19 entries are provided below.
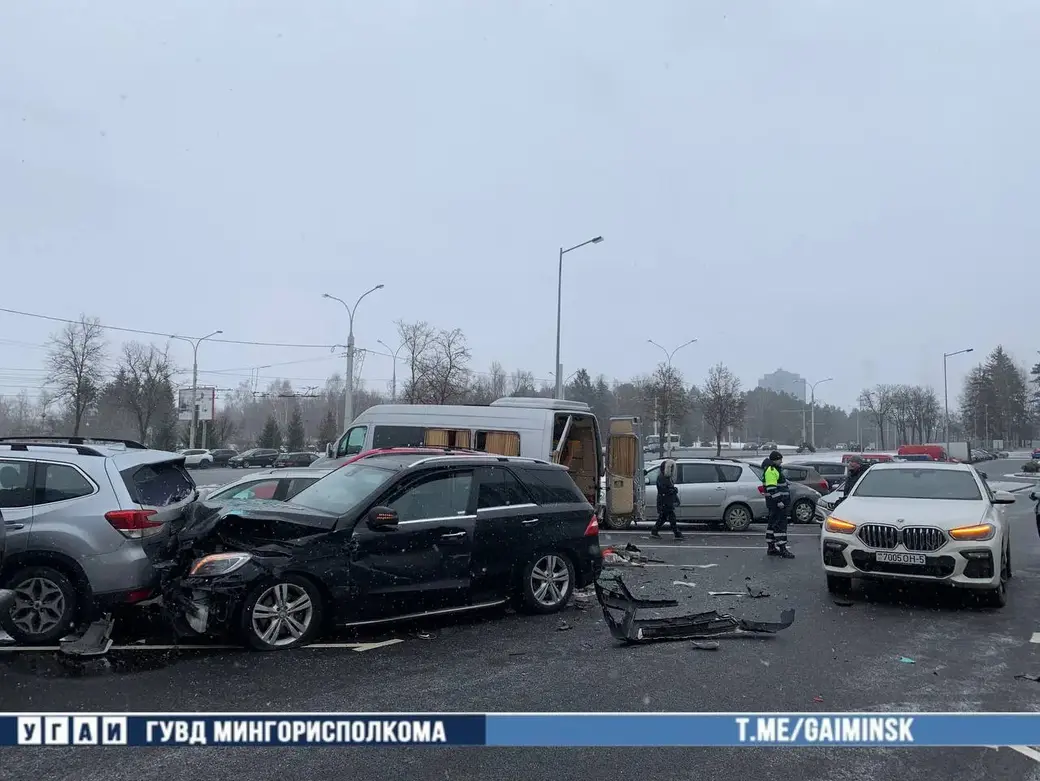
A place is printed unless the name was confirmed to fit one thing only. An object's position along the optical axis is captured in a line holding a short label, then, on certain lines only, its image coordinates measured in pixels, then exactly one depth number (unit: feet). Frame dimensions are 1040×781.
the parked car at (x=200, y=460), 156.87
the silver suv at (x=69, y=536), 20.44
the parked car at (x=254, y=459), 174.60
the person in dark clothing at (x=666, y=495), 48.70
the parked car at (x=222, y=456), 190.29
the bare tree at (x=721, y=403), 174.40
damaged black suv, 20.34
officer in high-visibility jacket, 41.42
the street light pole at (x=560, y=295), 95.52
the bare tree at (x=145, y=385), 167.02
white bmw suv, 26.08
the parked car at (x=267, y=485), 31.81
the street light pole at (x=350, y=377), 111.45
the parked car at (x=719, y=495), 56.08
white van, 46.06
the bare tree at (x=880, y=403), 247.50
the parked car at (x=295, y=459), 150.24
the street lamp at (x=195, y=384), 165.48
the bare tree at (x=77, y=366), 149.38
